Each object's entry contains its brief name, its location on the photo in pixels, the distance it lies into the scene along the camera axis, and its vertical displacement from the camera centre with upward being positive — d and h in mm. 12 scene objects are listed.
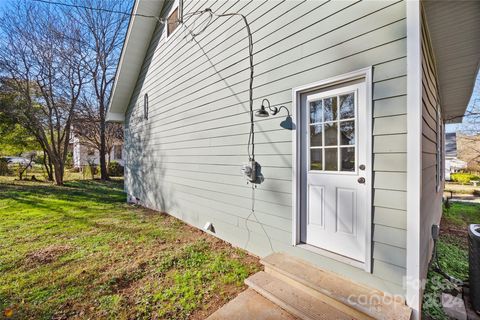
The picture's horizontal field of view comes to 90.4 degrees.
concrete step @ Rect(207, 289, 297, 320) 2207 -1499
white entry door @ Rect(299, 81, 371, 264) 2414 -174
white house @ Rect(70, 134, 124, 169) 18938 +83
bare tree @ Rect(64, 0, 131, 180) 11641 +5565
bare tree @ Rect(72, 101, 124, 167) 12509 +1614
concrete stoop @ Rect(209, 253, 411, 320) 2027 -1382
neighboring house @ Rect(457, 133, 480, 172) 13162 +191
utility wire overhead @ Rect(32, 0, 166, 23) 6162 +3690
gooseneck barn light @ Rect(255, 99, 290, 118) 3146 +586
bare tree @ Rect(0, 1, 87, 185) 9680 +3882
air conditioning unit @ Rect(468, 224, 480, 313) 2447 -1202
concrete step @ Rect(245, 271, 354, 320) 2088 -1401
